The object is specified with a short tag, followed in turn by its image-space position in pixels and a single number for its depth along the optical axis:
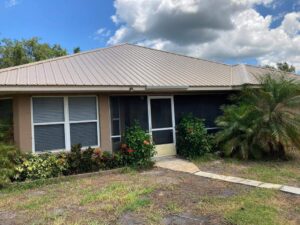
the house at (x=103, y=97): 6.31
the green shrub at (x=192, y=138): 7.84
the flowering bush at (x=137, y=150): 6.88
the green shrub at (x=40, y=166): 5.88
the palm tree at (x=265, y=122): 7.23
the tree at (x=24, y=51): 21.98
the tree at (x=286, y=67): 27.61
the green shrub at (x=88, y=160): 6.35
